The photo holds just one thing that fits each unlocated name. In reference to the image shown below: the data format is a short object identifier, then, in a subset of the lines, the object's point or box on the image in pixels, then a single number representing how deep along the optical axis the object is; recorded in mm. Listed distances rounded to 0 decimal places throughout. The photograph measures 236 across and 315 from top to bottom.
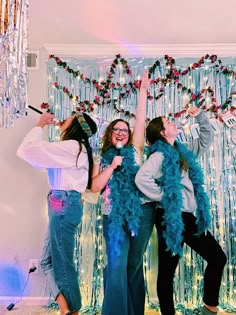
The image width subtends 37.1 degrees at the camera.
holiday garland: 2693
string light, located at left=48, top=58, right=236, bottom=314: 2619
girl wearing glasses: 2059
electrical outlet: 2676
